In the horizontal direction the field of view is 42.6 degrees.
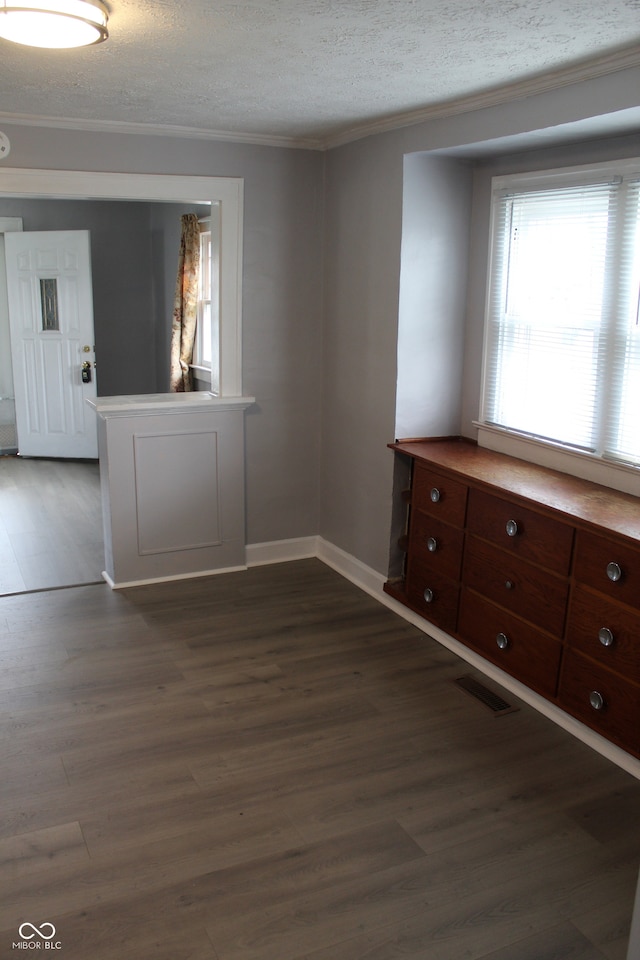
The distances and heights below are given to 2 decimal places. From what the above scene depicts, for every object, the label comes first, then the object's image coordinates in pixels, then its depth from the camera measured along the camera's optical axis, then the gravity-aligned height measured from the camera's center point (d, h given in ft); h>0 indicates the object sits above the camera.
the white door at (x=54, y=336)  23.06 -1.10
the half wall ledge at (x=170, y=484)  14.66 -3.34
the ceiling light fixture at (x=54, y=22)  7.41 +2.51
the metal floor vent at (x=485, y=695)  11.03 -5.29
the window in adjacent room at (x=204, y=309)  19.81 -0.23
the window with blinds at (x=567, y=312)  10.87 -0.09
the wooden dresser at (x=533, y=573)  9.52 -3.52
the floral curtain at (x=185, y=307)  19.61 -0.20
